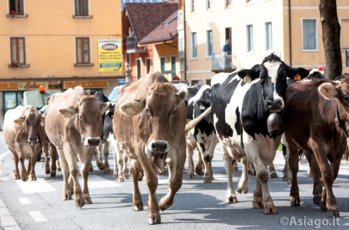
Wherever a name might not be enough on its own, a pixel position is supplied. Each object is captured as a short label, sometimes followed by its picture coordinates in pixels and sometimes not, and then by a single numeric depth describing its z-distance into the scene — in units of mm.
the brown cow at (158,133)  11047
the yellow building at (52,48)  58875
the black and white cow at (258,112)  11445
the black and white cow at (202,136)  16484
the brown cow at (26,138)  18250
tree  21766
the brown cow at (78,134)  13250
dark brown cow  10977
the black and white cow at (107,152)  17344
